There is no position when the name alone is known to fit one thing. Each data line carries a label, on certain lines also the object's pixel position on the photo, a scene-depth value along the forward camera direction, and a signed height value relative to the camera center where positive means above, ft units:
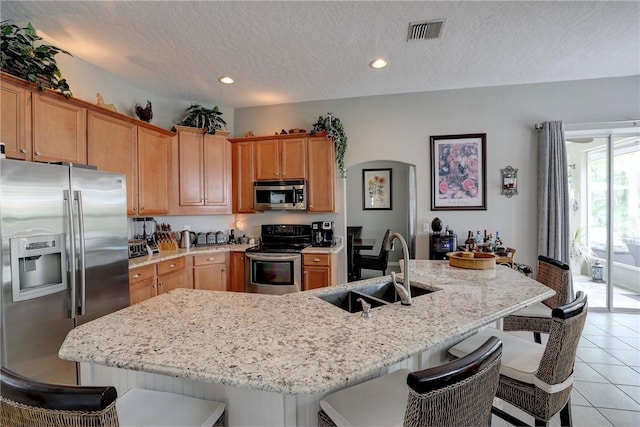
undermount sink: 5.70 -1.77
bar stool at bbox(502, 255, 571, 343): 7.14 -2.72
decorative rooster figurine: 11.14 +3.83
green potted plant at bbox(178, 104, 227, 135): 12.92 +4.22
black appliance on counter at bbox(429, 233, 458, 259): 11.96 -1.50
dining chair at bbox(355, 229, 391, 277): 15.74 -3.04
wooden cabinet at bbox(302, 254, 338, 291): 12.01 -2.52
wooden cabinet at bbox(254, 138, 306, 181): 13.05 +2.35
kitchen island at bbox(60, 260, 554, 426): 3.01 -1.63
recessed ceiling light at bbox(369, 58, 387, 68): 9.88 +5.13
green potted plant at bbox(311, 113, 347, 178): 12.80 +3.52
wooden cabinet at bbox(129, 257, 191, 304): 9.10 -2.36
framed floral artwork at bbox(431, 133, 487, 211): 12.59 +1.62
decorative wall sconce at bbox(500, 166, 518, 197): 12.30 +1.16
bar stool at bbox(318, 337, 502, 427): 2.53 -1.84
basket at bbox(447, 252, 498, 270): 6.86 -1.28
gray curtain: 11.61 +0.48
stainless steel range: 12.02 -2.50
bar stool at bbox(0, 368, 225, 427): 2.31 -1.56
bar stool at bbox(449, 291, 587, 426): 4.16 -2.57
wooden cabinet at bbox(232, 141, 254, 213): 13.56 +1.72
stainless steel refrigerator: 5.57 -1.02
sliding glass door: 12.39 -0.34
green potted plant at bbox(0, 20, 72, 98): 6.50 +3.63
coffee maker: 13.36 -1.08
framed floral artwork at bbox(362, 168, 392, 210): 20.65 +1.50
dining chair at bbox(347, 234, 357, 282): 14.17 -2.68
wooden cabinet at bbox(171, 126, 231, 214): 12.35 +1.72
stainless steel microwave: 13.02 +0.68
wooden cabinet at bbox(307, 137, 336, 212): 12.88 +1.71
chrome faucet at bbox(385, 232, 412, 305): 4.88 -1.30
